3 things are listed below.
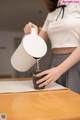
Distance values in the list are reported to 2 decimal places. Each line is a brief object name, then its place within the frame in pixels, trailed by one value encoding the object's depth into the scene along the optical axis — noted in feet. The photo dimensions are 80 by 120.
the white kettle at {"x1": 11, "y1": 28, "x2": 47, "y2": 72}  2.69
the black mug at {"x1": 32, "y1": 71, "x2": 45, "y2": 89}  2.58
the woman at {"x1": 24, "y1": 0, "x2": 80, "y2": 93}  2.95
